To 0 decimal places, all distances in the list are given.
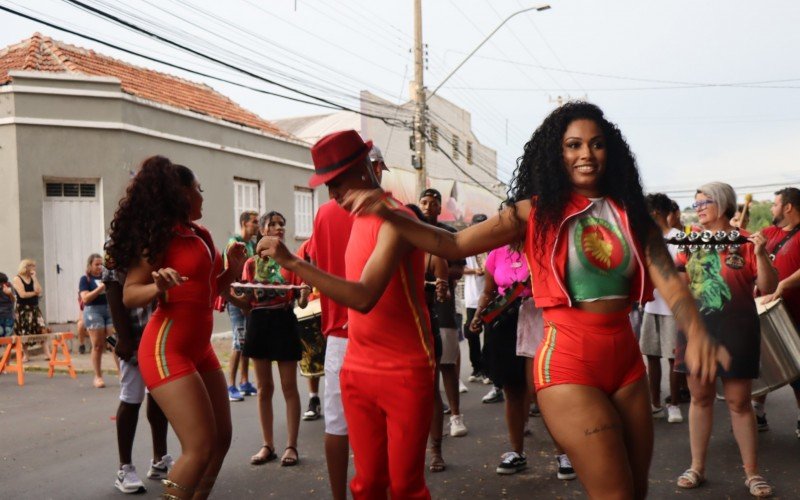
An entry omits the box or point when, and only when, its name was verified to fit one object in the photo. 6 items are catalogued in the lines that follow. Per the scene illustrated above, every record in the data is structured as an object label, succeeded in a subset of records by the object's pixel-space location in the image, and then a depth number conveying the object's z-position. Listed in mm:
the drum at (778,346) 5703
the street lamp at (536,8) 19234
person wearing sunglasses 5180
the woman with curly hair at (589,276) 2885
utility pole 21453
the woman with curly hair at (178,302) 3826
